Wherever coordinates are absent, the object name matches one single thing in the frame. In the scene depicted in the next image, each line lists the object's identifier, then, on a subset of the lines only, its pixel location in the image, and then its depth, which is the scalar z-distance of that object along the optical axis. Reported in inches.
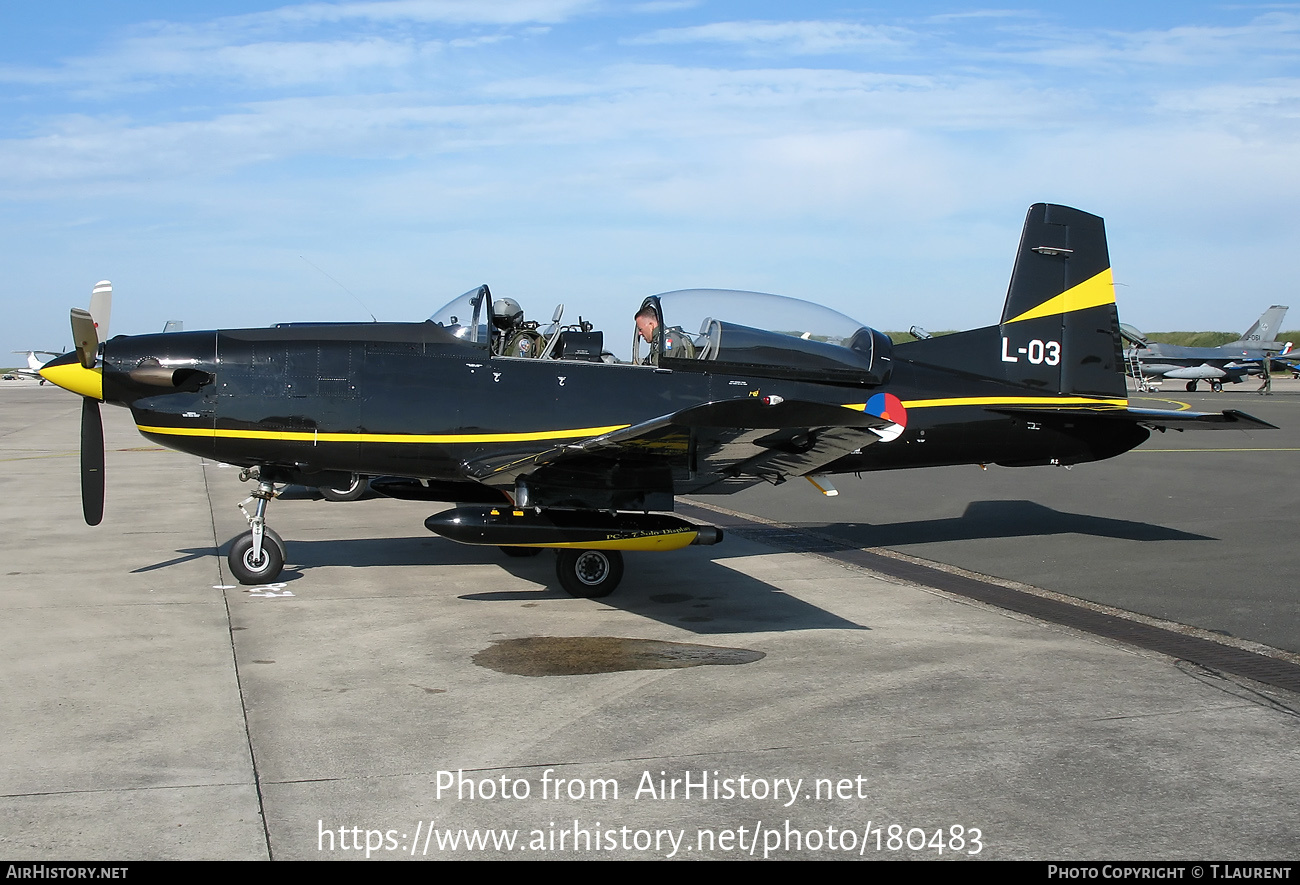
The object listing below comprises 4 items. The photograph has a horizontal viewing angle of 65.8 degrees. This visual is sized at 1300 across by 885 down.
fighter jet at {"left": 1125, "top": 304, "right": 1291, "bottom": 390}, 1990.7
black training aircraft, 291.0
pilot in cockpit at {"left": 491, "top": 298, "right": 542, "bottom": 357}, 327.0
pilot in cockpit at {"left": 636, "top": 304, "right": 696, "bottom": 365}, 323.0
